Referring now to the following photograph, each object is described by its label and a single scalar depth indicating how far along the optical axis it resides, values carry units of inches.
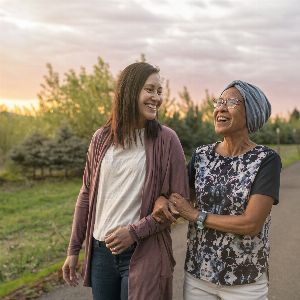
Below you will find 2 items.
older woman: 87.6
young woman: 91.7
